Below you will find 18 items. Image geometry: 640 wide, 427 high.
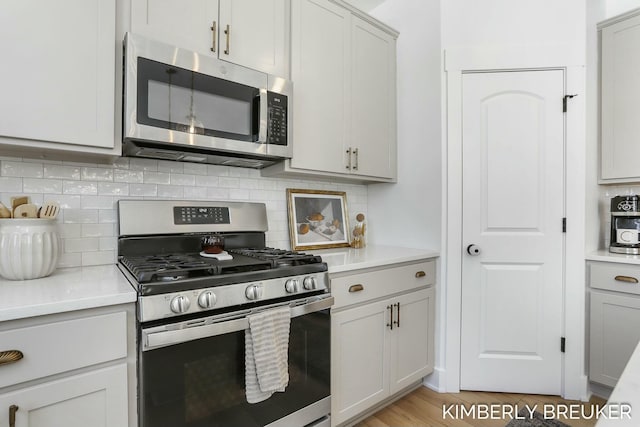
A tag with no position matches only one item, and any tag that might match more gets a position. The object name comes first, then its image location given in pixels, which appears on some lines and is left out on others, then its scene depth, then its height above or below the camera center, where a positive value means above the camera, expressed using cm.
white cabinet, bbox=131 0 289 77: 149 +87
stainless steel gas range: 114 -37
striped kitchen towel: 130 -55
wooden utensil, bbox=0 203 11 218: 124 +0
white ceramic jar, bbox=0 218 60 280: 121 -13
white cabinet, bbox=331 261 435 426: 176 -69
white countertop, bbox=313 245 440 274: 178 -25
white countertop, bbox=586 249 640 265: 207 -26
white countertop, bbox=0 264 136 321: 95 -25
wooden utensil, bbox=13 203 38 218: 127 +0
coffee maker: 229 -8
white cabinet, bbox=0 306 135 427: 94 -46
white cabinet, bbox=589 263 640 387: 206 -63
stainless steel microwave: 143 +48
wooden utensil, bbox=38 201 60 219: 131 +0
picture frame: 229 -4
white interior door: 220 -11
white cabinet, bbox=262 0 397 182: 201 +76
